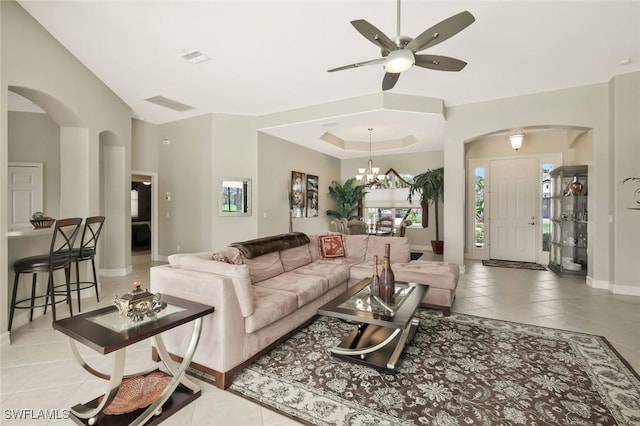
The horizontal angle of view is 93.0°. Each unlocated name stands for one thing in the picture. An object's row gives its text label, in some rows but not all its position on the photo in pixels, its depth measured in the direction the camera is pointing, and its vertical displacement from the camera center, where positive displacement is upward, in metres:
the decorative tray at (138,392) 1.87 -1.21
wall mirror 6.13 +0.29
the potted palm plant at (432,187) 7.64 +0.61
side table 1.59 -0.67
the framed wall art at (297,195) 7.36 +0.41
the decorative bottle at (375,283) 2.65 -0.64
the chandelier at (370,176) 7.21 +0.87
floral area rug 1.85 -1.23
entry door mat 6.18 -1.13
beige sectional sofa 2.20 -0.76
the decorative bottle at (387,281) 2.62 -0.61
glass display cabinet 5.49 -0.21
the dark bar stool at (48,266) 3.16 -0.58
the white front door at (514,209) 6.71 +0.04
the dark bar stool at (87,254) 3.71 -0.54
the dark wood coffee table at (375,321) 2.25 -0.79
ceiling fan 2.33 +1.40
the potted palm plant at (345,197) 8.91 +0.42
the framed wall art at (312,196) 8.08 +0.42
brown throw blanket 3.36 -0.40
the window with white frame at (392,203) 8.89 +0.24
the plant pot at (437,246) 7.68 -0.89
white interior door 5.20 +0.33
